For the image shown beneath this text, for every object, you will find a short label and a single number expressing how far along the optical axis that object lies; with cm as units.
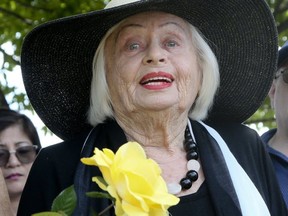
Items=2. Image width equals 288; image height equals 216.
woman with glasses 462
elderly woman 286
